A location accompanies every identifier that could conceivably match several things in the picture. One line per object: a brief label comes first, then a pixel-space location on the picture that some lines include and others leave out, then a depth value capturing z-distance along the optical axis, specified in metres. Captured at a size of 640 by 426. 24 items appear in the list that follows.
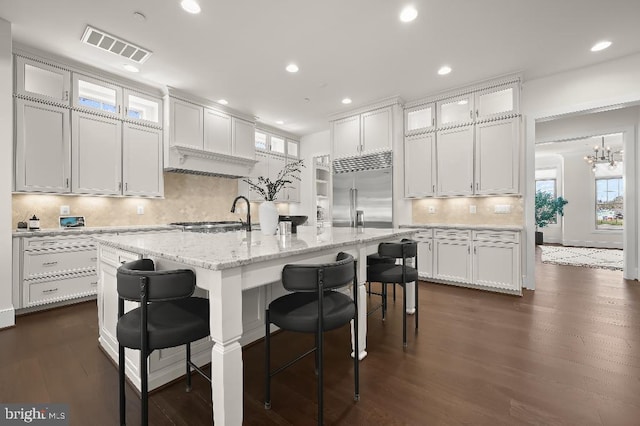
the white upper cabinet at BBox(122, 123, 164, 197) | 4.17
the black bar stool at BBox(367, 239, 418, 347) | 2.40
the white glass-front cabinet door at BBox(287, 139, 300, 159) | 6.91
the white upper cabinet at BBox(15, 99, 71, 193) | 3.29
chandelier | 7.27
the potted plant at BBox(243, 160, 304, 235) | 2.37
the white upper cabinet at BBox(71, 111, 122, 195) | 3.72
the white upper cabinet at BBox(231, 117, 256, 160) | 5.40
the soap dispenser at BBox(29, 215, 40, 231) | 3.38
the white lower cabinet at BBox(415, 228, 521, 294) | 3.91
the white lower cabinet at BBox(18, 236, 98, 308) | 3.20
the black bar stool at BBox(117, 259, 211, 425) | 1.26
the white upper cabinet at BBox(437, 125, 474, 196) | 4.42
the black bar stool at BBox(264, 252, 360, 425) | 1.46
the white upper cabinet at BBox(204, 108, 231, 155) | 4.95
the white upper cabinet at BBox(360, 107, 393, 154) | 4.97
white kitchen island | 1.28
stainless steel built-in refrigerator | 4.98
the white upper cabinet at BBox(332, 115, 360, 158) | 5.34
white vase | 2.37
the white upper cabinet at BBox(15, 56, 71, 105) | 3.31
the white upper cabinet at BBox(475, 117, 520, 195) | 4.06
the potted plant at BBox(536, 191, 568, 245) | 8.64
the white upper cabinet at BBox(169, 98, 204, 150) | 4.52
